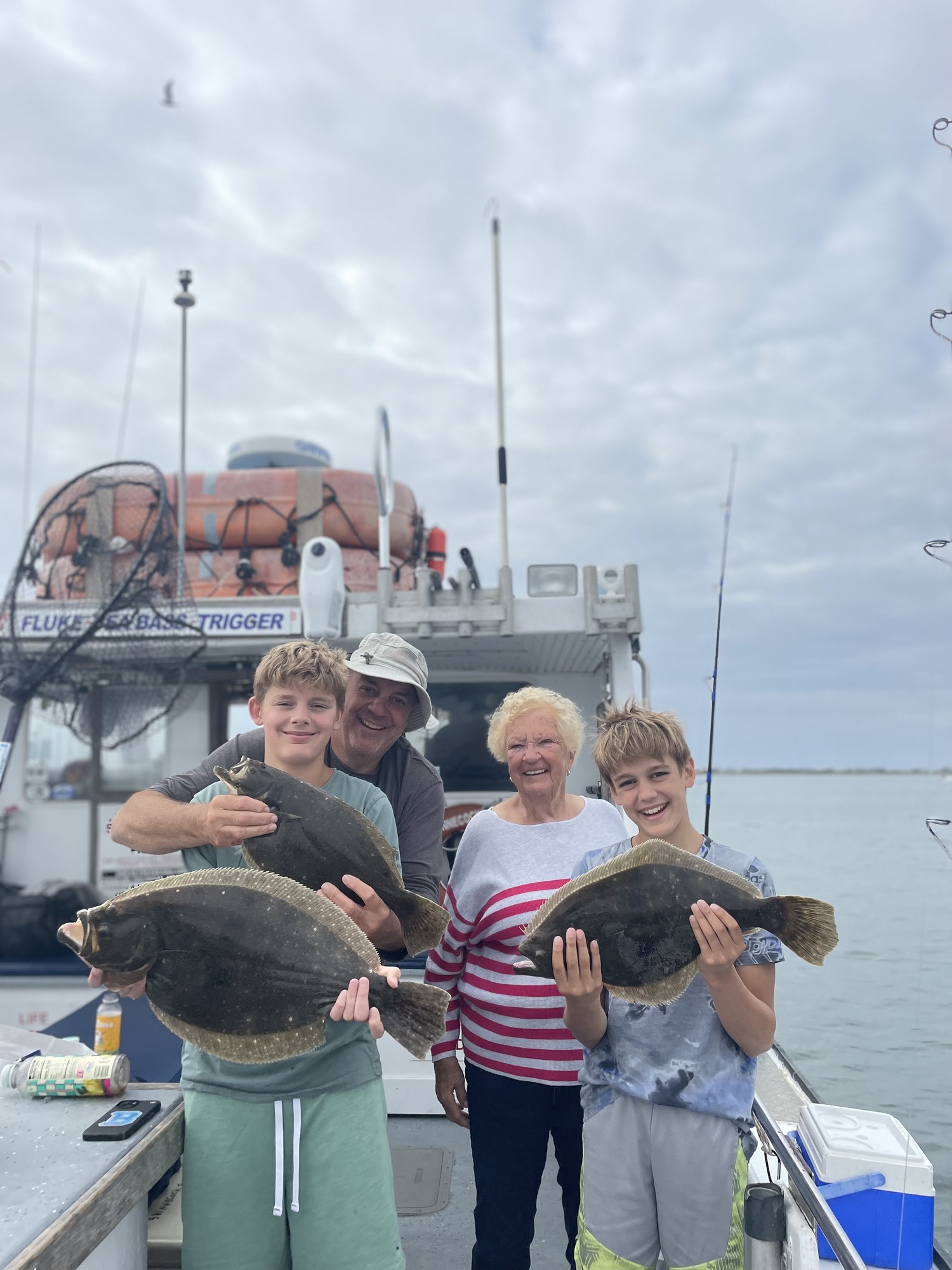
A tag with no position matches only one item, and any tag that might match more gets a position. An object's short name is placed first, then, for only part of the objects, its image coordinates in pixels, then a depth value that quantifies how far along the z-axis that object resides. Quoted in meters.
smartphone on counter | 2.11
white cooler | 2.71
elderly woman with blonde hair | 2.63
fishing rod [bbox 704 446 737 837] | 3.77
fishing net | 5.69
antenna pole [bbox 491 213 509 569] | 6.31
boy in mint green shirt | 2.13
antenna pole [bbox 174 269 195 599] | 7.66
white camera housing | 5.73
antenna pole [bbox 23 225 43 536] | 7.78
